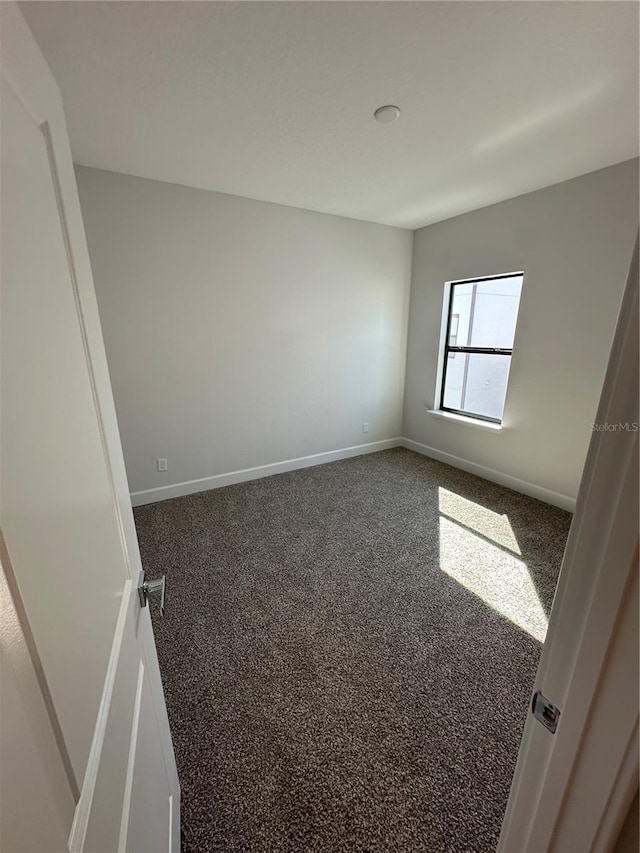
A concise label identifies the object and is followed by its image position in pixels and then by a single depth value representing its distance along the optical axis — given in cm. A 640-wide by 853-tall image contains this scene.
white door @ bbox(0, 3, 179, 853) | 41
